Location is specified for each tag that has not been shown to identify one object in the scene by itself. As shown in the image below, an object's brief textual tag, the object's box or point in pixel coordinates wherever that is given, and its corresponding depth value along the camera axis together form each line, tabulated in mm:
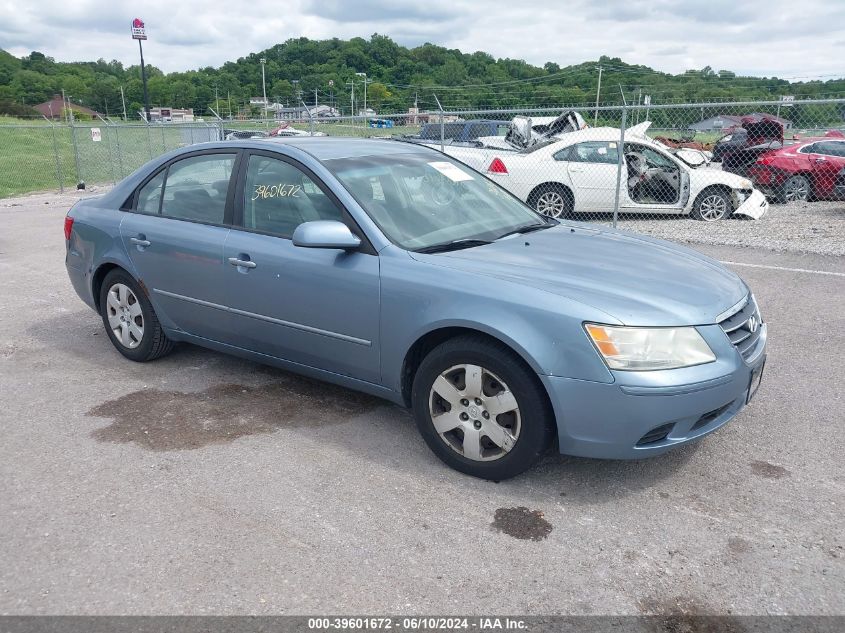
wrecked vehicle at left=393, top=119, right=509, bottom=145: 19453
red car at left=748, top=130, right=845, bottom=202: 14133
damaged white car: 11656
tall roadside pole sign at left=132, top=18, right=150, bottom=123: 33281
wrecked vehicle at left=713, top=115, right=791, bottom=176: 14859
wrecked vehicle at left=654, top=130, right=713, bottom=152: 18103
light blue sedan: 3127
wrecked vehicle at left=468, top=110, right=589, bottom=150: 15077
